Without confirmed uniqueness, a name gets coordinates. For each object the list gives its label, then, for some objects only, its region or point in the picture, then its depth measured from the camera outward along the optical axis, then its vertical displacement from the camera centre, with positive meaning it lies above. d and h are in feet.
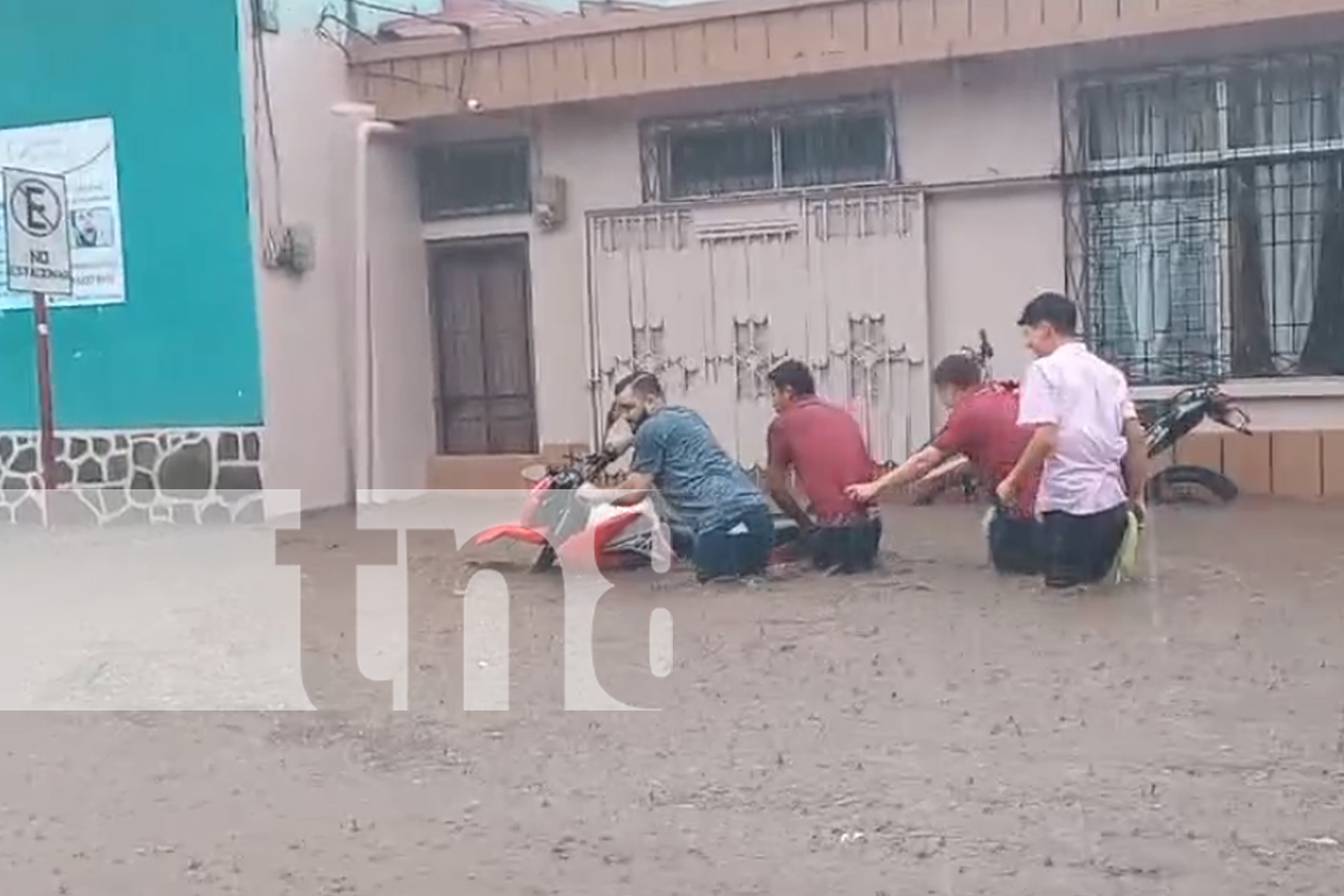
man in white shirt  26.91 -1.95
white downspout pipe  44.96 +0.53
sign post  38.83 +2.63
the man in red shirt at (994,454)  28.53 -2.13
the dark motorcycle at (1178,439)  35.53 -2.52
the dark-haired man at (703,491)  30.04 -2.66
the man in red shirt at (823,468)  30.22 -2.36
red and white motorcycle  31.17 -3.33
